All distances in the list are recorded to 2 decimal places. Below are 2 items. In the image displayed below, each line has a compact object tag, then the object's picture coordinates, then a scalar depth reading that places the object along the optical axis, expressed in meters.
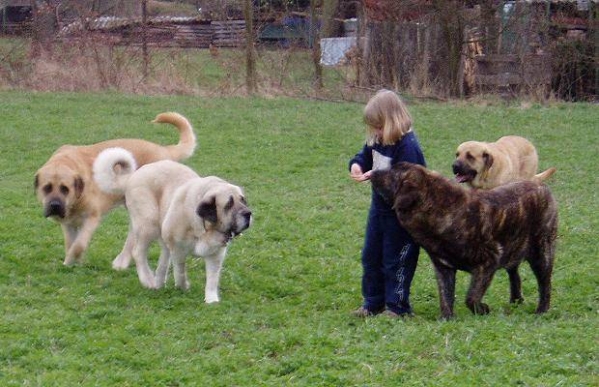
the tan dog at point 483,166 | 10.99
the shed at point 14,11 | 24.97
